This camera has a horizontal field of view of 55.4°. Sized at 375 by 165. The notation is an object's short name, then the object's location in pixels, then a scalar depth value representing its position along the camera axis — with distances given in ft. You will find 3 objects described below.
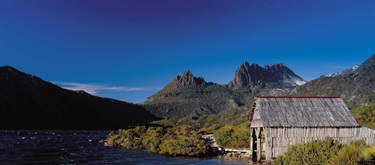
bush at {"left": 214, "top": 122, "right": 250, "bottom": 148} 154.20
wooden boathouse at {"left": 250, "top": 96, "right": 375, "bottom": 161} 98.02
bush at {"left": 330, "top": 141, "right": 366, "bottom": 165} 62.49
